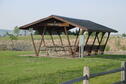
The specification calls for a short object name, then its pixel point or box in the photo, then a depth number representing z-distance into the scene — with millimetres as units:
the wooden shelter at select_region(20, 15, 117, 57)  24770
